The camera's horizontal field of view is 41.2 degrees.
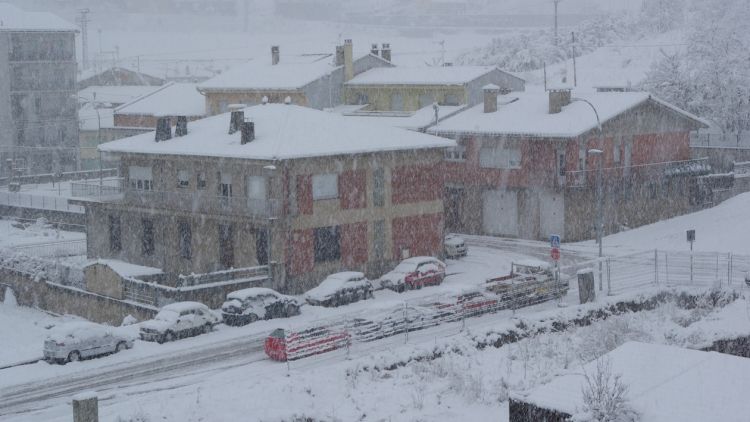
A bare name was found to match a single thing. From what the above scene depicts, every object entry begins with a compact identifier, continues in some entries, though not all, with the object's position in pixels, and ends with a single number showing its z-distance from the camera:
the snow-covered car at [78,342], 34.38
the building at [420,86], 68.31
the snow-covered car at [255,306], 38.75
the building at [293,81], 71.62
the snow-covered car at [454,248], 51.44
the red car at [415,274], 44.33
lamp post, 49.31
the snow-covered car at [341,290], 41.16
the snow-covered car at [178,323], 36.53
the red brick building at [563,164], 55.41
